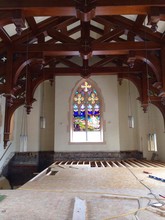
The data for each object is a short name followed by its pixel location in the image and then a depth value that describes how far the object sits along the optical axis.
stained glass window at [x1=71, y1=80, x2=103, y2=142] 7.86
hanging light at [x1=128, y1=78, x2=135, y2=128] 8.20
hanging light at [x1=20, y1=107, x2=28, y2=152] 4.20
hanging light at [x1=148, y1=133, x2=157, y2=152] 4.20
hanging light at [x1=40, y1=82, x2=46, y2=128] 5.48
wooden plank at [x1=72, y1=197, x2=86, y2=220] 1.82
